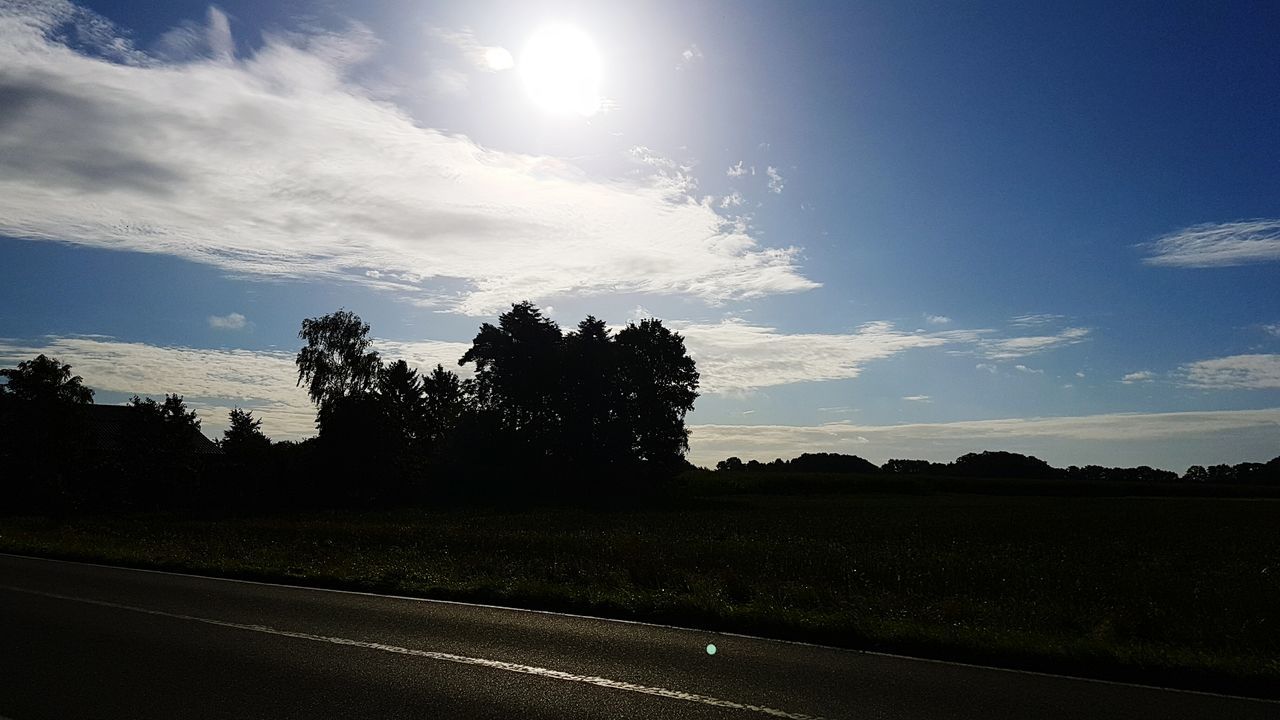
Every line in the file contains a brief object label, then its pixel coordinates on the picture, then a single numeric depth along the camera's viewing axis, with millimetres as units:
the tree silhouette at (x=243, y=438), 62750
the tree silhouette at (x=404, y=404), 68750
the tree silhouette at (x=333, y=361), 69312
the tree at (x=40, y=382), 50000
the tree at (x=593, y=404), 75750
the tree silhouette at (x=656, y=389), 77188
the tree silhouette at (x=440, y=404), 95438
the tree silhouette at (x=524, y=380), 76000
